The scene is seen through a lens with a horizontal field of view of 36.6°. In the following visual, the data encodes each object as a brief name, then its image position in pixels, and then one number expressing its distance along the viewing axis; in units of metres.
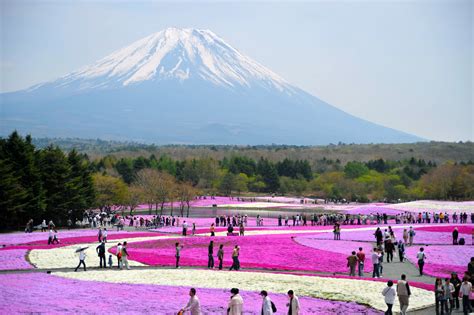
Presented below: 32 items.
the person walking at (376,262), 39.44
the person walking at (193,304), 24.08
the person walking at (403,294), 28.45
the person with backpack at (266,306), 24.44
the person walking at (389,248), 47.19
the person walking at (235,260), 41.03
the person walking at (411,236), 56.34
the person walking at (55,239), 56.75
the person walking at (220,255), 41.50
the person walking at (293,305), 24.56
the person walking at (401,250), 47.34
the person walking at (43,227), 69.65
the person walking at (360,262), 39.91
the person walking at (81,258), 40.78
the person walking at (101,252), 42.73
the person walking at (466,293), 28.98
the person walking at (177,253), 42.16
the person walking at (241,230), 63.38
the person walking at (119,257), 42.34
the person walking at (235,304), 23.59
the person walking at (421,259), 40.31
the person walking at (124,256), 41.94
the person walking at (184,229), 63.28
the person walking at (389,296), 27.66
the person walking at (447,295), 29.20
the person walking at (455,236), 56.66
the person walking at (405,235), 55.53
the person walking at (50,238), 55.78
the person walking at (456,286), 30.62
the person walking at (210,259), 42.35
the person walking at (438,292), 29.09
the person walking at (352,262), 39.56
